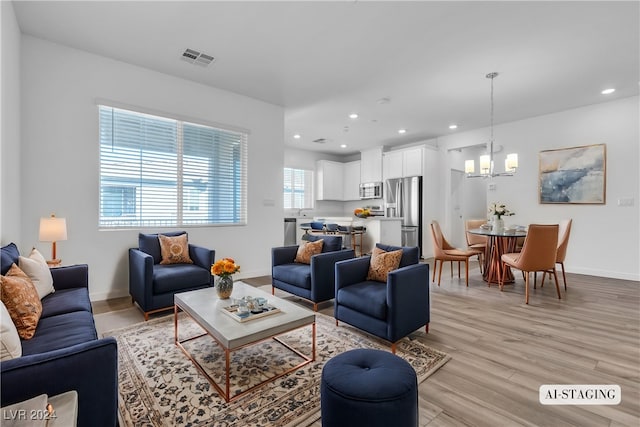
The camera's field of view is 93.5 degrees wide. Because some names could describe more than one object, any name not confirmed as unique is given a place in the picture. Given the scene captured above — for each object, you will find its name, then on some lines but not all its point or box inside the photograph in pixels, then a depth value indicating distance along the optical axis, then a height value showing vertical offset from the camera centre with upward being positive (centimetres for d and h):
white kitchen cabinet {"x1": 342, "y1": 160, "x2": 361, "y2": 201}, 864 +85
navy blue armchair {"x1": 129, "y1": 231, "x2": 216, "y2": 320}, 298 -69
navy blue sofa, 103 -62
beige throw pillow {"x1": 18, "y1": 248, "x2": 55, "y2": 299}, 219 -47
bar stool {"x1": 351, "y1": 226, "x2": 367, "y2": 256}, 638 -59
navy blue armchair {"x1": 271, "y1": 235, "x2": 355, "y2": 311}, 330 -72
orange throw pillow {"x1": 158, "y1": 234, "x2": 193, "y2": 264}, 358 -48
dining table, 440 -63
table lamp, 282 -19
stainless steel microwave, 794 +53
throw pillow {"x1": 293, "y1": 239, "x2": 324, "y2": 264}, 381 -52
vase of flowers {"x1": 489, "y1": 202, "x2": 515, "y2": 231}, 461 -10
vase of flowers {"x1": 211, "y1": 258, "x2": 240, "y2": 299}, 241 -54
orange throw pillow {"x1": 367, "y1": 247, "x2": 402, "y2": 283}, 284 -52
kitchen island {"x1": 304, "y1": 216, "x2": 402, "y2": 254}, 628 -45
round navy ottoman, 125 -79
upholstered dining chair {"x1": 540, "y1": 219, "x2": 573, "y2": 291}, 421 -51
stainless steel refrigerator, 693 +9
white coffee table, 181 -75
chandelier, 399 +63
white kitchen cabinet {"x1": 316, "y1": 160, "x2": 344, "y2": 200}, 853 +86
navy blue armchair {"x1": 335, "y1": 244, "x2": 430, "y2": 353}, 232 -74
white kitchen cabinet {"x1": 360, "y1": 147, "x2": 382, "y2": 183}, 794 +121
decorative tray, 205 -73
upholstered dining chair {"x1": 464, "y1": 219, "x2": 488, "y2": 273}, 520 -52
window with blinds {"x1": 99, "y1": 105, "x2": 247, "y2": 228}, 373 +53
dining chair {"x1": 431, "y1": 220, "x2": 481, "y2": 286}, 445 -64
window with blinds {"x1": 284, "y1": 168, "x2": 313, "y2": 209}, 817 +60
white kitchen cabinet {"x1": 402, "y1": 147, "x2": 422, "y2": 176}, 688 +112
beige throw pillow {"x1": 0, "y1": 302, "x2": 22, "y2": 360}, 115 -51
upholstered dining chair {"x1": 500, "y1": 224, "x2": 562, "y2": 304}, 363 -50
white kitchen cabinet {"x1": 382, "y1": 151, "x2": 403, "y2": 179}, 736 +114
